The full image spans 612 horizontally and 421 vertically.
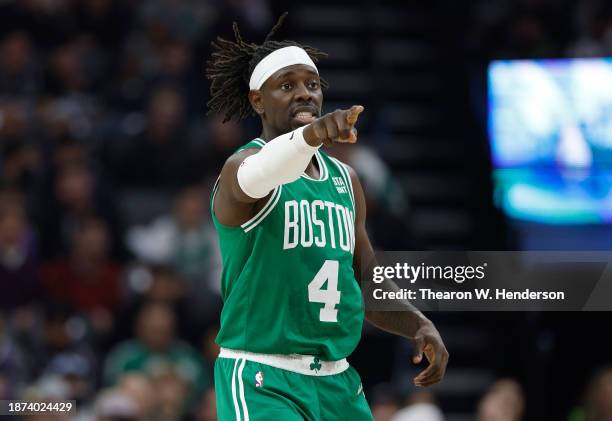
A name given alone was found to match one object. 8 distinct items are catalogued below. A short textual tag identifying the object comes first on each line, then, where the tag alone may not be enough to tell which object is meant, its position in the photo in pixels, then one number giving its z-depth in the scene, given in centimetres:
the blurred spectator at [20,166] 2102
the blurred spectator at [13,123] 2150
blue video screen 2236
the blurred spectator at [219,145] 2198
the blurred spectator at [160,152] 2195
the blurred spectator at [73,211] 2055
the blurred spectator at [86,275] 2014
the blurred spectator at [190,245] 2061
